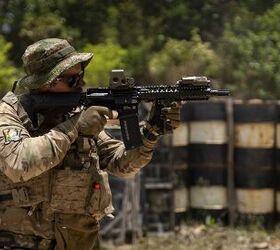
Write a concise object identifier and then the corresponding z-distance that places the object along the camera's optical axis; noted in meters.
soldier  7.53
